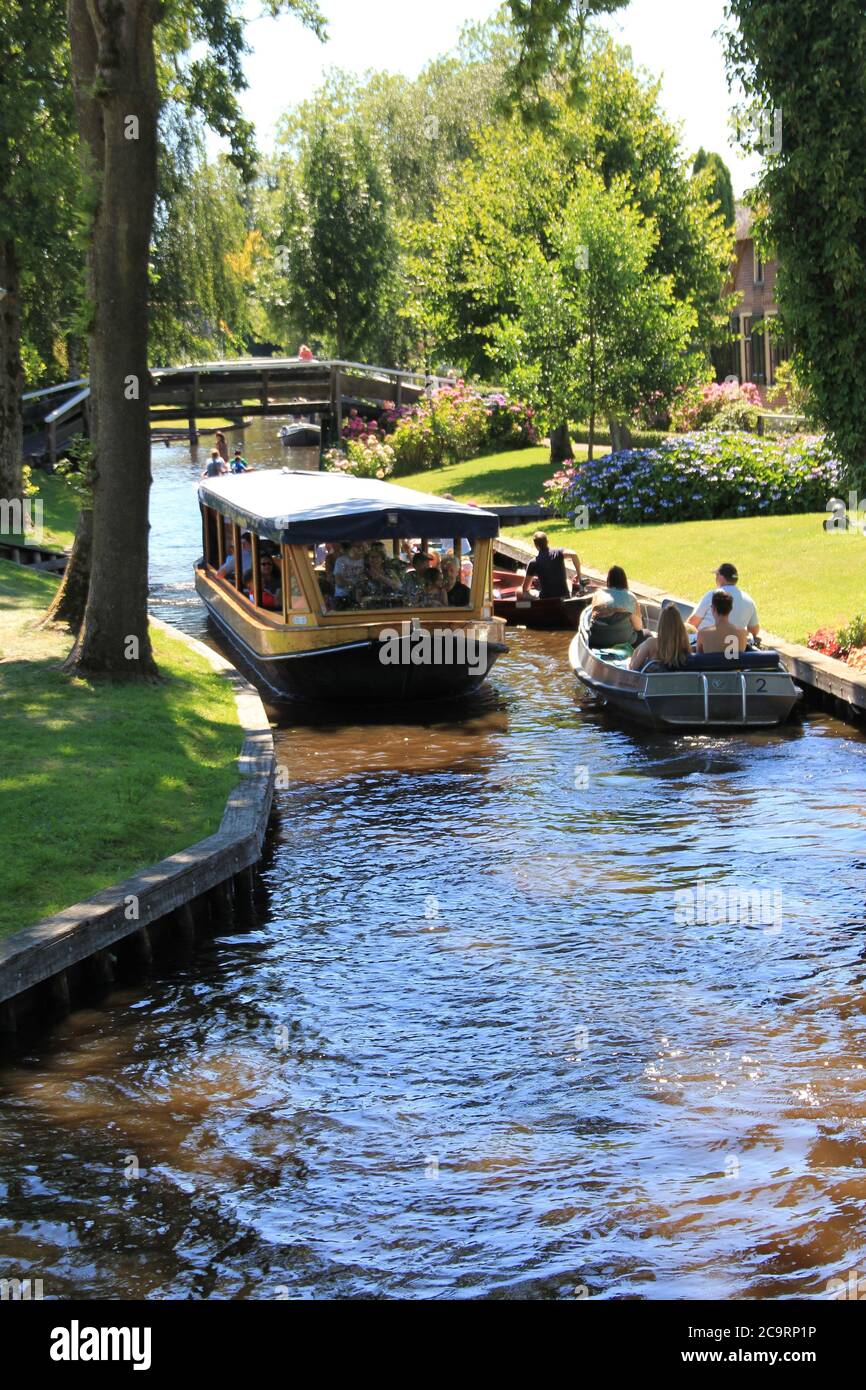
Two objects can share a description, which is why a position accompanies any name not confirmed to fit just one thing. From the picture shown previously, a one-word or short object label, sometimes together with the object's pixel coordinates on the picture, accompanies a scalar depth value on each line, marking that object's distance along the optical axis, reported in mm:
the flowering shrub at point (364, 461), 42781
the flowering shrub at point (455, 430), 43844
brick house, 50312
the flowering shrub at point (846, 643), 17016
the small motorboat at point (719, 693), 15617
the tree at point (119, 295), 14406
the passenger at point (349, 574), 17938
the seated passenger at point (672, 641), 15859
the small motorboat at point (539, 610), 22578
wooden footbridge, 46750
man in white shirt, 16625
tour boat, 17188
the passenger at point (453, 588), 18297
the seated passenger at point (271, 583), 19516
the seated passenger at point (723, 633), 16094
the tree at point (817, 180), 15234
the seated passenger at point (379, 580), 18031
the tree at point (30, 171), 23438
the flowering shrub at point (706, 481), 29047
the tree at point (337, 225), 53719
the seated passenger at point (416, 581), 18078
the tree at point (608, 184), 37375
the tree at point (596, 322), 31391
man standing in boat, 22266
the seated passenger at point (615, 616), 18328
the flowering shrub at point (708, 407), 41281
